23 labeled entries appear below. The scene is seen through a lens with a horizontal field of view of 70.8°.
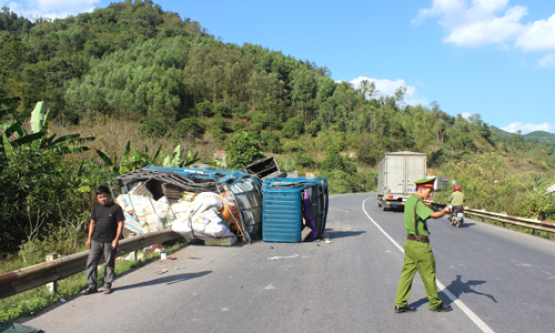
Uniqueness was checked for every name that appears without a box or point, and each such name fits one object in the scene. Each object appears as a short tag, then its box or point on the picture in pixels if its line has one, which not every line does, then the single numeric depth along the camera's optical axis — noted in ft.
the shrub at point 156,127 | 198.98
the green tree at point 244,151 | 148.56
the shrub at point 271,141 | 285.64
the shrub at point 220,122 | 316.60
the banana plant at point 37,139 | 33.37
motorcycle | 50.67
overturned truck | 32.45
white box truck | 70.28
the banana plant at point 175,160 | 51.55
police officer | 16.71
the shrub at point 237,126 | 315.82
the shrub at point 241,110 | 349.41
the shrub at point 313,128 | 352.69
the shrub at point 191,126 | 263.90
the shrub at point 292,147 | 288.51
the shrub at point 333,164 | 228.63
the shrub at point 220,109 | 347.15
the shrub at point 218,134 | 280.10
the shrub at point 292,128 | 329.93
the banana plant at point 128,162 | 44.50
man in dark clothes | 19.88
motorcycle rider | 50.08
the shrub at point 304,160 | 241.96
